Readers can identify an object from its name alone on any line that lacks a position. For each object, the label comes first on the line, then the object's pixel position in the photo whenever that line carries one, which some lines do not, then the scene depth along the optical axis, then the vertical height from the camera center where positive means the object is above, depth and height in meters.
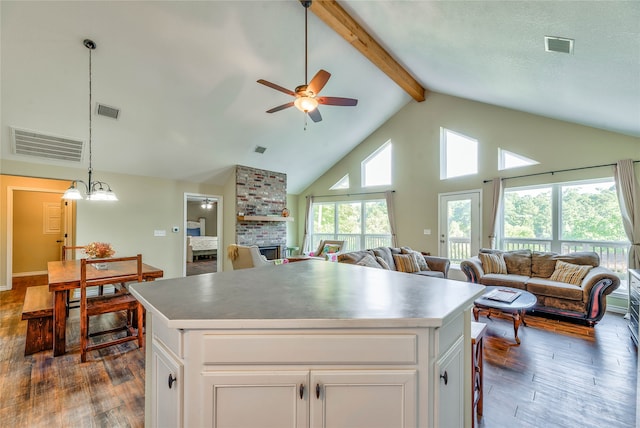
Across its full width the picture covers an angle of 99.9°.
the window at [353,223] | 6.99 -0.19
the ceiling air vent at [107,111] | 3.79 +1.50
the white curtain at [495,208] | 5.04 +0.18
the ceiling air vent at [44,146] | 3.84 +1.05
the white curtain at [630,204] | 3.67 +0.20
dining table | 2.54 -0.65
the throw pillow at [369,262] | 3.77 -0.63
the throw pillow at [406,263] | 4.59 -0.79
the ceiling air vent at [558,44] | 2.42 +1.61
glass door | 5.43 -0.16
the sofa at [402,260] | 4.04 -0.74
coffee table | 2.82 -0.94
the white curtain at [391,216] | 6.57 +0.02
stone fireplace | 6.12 +0.21
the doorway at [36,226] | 5.55 -0.25
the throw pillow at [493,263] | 4.41 -0.76
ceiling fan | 2.69 +1.26
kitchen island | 0.98 -0.56
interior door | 4.88 -0.15
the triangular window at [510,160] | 4.85 +1.07
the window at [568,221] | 4.03 -0.04
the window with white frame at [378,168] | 6.91 +1.30
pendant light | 3.02 +0.26
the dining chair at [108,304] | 2.54 -0.90
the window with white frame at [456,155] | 5.55 +1.34
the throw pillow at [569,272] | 3.63 -0.76
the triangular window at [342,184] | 7.65 +0.95
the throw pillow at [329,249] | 6.41 -0.77
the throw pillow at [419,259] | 4.80 -0.76
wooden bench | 2.60 -1.10
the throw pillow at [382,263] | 4.09 -0.70
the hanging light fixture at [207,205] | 9.58 +0.39
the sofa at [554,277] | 3.29 -0.86
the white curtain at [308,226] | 8.30 -0.29
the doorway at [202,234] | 6.36 -0.61
